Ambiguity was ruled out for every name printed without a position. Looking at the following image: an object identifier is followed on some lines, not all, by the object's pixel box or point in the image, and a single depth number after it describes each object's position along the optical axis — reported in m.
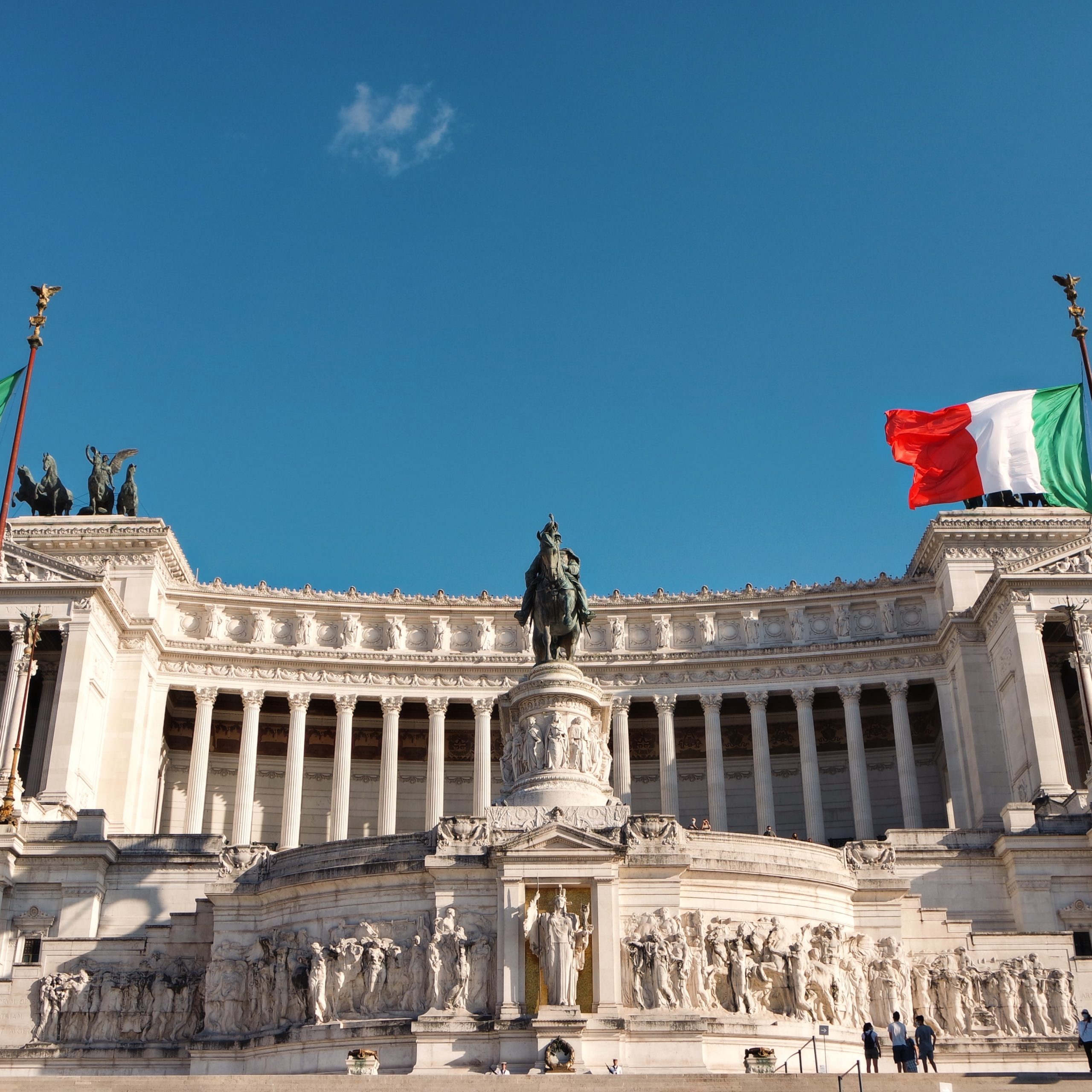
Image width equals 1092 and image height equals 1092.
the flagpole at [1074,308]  46.03
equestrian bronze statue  39.62
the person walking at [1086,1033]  26.82
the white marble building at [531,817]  31.30
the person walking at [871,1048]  29.06
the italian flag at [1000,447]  60.88
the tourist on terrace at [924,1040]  28.81
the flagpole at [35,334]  42.75
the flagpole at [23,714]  46.78
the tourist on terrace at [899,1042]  28.56
